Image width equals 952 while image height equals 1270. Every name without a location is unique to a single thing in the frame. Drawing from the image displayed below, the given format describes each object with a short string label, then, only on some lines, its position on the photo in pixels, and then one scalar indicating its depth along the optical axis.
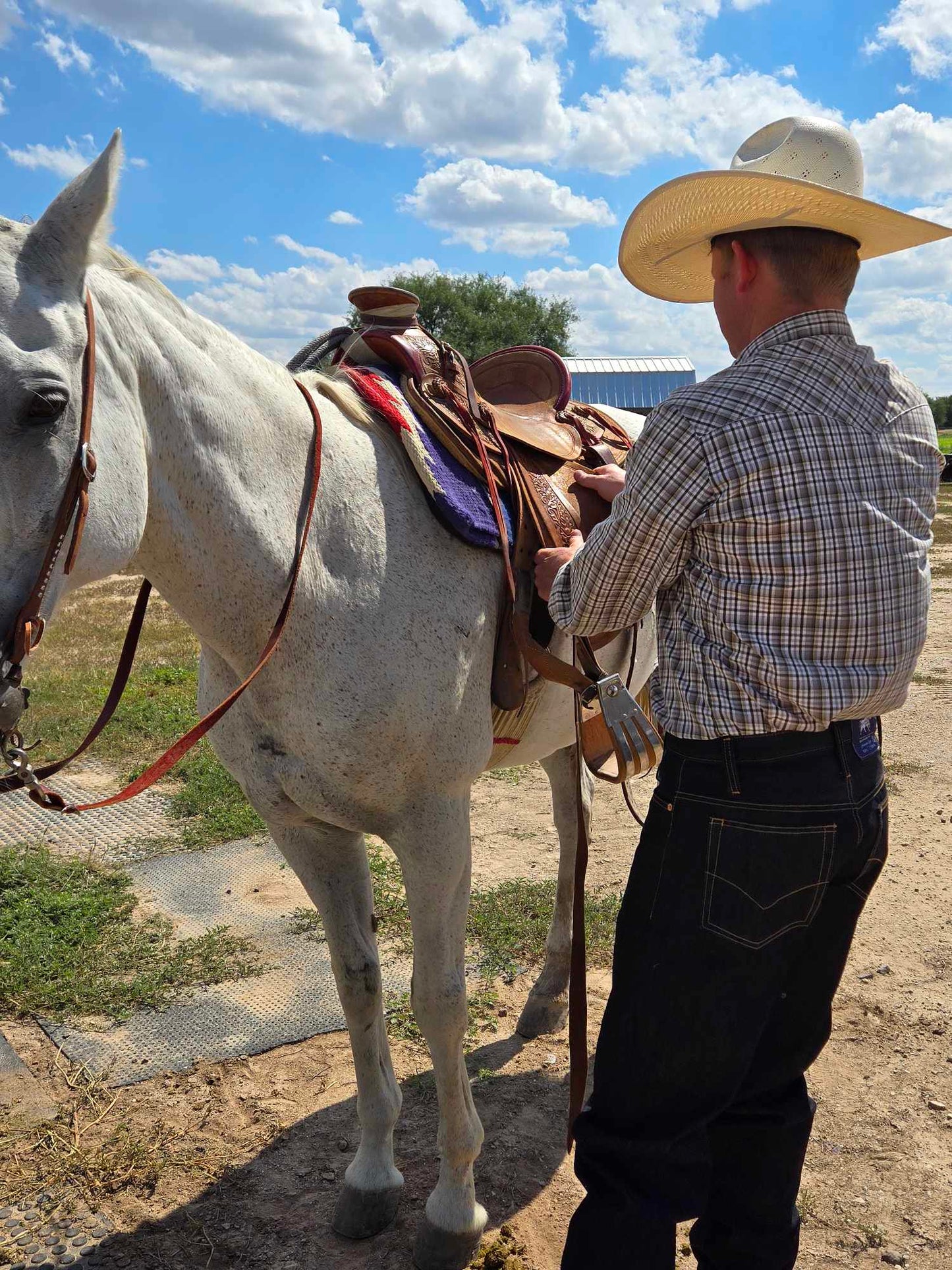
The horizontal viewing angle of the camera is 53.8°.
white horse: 1.61
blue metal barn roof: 31.81
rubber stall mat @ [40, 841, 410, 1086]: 3.17
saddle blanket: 2.21
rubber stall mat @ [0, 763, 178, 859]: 4.77
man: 1.55
